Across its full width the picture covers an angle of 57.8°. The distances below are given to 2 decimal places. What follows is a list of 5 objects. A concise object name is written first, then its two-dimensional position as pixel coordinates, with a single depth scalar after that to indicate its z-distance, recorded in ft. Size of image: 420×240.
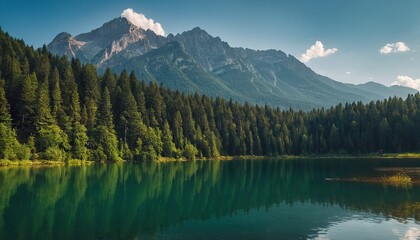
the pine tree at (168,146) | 477.77
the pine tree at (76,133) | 371.15
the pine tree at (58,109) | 382.09
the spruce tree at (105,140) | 396.28
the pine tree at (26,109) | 356.38
